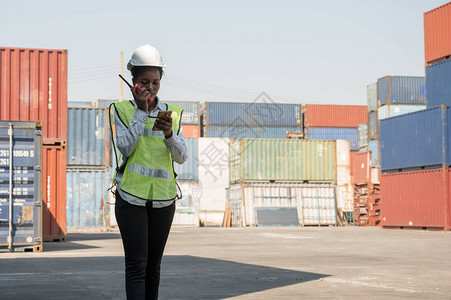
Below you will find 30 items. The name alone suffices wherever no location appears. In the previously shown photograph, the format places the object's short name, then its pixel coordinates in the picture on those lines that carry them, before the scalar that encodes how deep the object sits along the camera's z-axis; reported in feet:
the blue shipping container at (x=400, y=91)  177.06
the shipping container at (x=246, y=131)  193.26
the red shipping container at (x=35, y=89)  64.54
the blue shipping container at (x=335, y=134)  208.47
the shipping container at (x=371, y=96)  183.86
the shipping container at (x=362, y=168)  142.82
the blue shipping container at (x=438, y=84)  93.81
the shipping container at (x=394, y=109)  176.35
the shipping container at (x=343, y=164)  141.49
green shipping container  137.18
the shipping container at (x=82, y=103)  198.78
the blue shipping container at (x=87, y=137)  102.78
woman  13.30
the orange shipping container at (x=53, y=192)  64.49
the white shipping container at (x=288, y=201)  132.98
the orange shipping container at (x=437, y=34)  98.02
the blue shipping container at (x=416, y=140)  94.48
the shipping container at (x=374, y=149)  183.01
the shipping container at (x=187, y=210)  134.72
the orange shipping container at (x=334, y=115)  209.46
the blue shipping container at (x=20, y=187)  48.01
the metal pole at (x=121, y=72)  134.50
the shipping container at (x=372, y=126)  183.28
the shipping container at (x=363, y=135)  197.67
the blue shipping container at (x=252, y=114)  195.42
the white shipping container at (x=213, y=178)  139.85
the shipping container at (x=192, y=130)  192.34
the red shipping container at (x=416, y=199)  94.22
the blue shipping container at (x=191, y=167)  137.90
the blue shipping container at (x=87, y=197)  103.04
